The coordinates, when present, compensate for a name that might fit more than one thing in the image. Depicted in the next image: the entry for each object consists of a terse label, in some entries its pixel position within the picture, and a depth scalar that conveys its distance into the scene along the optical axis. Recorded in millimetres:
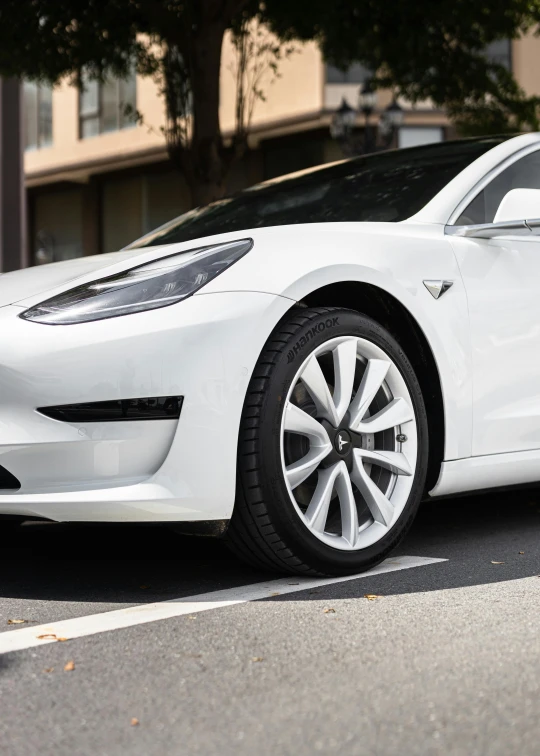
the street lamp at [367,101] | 14678
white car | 3117
